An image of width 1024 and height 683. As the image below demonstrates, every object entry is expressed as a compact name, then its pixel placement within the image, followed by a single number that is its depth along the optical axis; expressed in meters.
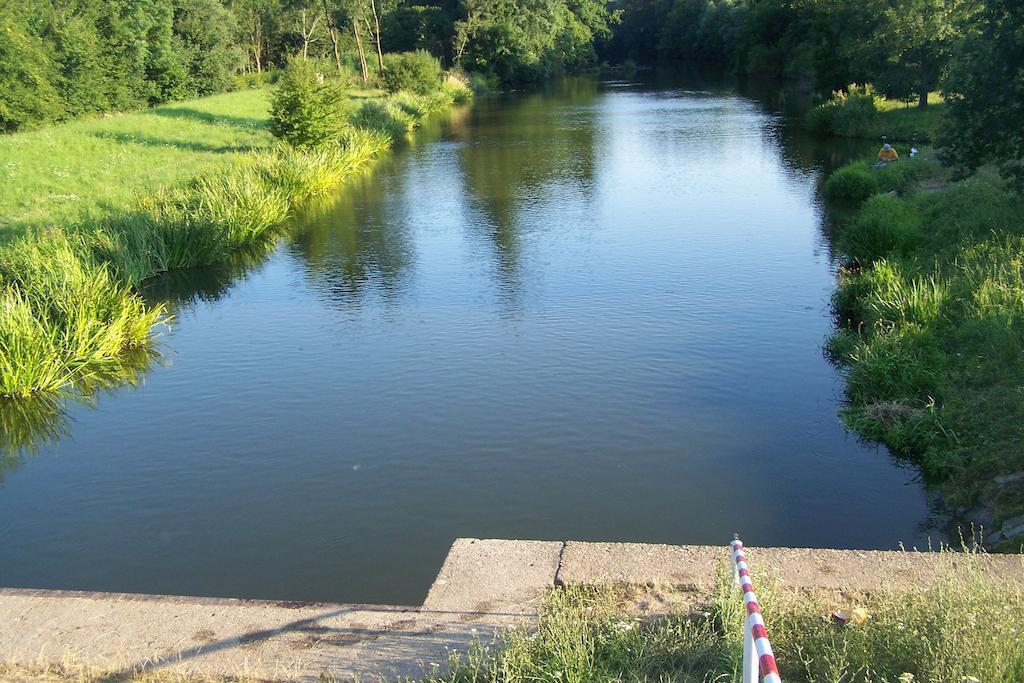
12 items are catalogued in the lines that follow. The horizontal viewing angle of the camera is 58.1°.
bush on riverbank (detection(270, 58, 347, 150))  26.44
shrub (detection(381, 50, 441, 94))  48.31
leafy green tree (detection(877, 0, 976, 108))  28.99
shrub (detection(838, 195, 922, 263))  14.32
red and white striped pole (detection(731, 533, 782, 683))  3.11
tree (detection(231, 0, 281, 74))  61.34
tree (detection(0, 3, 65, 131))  35.00
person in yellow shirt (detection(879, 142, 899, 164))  22.12
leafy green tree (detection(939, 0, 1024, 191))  13.66
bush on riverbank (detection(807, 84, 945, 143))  28.83
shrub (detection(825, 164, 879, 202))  20.41
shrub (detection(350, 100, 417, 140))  34.94
